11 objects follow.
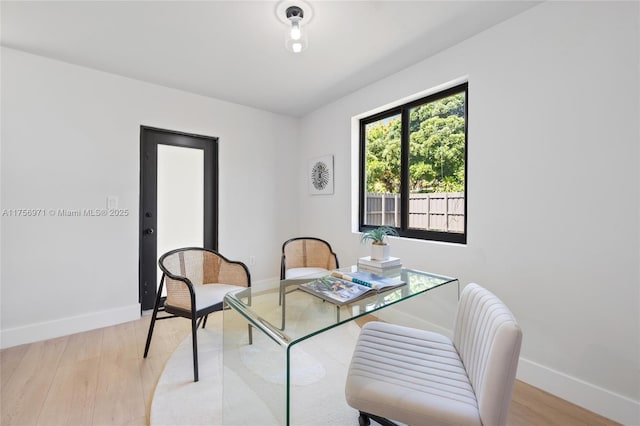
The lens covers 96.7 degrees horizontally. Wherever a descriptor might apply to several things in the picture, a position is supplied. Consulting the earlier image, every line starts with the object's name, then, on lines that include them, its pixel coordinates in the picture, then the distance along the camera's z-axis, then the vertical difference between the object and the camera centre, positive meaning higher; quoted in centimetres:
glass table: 100 -56
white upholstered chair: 87 -63
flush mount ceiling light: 170 +122
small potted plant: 182 -23
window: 229 +40
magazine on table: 133 -39
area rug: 136 -107
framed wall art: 334 +44
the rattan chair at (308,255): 279 -45
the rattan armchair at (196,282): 187 -56
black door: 286 +3
